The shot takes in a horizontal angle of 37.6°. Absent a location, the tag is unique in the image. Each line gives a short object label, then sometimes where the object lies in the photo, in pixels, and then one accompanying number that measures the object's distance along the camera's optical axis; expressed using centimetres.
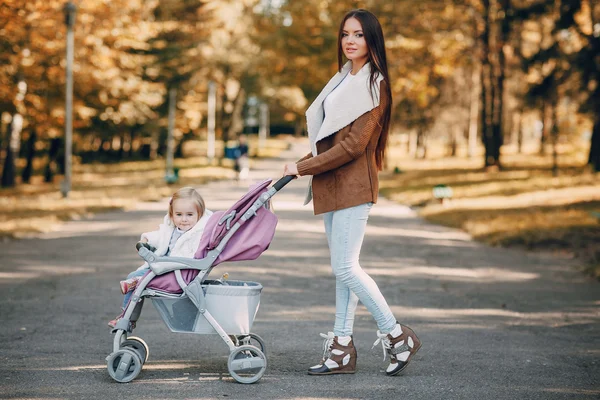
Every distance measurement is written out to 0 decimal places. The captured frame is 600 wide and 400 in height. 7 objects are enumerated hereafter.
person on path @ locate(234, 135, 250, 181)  3203
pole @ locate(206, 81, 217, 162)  4556
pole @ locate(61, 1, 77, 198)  2161
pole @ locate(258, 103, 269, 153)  7054
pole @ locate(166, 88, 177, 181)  3710
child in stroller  522
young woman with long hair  515
